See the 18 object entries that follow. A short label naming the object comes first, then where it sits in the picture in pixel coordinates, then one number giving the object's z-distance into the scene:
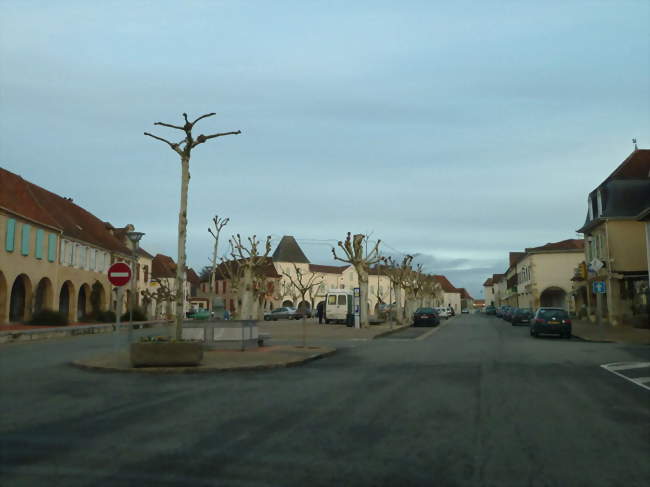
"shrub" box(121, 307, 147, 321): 49.34
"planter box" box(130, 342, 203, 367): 13.97
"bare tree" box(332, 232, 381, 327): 39.84
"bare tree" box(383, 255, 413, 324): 49.17
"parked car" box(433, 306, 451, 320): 78.12
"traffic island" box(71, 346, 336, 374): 13.78
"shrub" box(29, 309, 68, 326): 36.66
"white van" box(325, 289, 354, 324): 51.97
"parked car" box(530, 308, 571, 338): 29.94
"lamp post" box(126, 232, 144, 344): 21.46
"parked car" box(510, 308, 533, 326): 50.33
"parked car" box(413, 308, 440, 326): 48.47
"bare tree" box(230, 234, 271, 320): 31.54
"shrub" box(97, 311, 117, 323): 47.31
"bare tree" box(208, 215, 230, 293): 49.81
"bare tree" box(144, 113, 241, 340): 14.80
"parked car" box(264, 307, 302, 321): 70.50
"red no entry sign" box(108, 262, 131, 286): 16.36
